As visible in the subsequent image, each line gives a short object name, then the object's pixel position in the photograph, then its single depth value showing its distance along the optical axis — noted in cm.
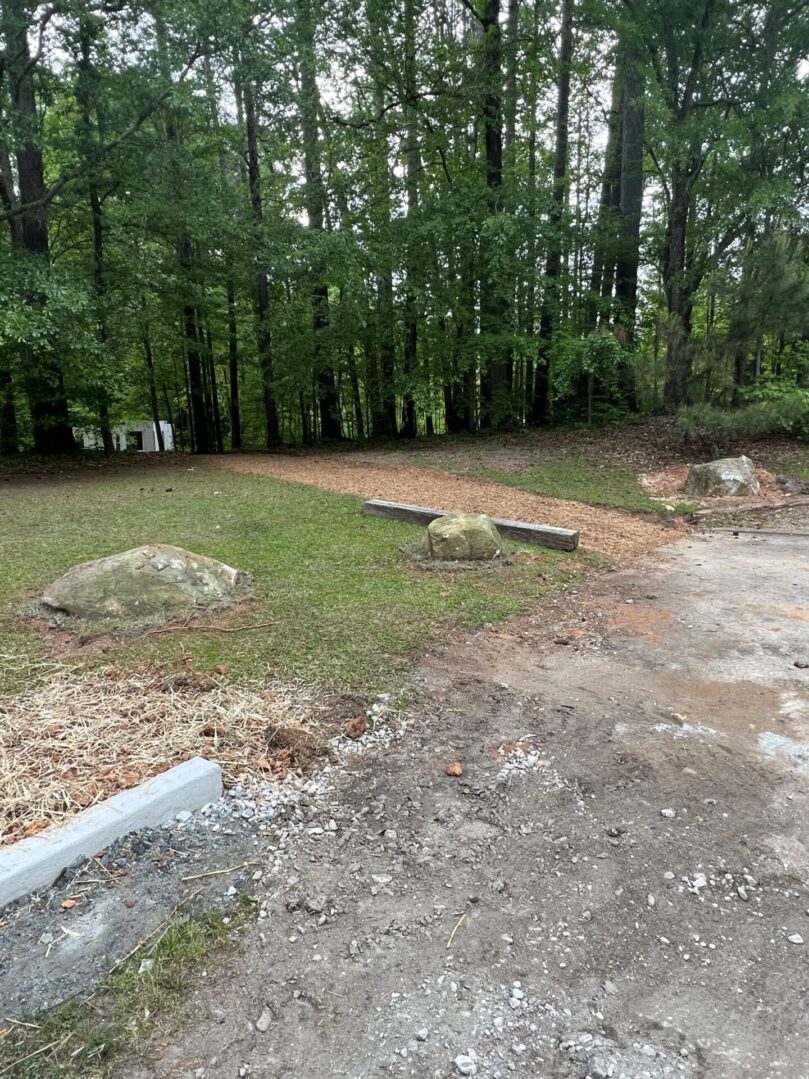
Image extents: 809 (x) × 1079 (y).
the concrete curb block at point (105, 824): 167
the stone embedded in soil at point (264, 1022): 133
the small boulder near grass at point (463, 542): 493
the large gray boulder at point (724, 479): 745
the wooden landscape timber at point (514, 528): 543
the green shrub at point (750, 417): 828
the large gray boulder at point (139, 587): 363
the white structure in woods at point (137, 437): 2258
